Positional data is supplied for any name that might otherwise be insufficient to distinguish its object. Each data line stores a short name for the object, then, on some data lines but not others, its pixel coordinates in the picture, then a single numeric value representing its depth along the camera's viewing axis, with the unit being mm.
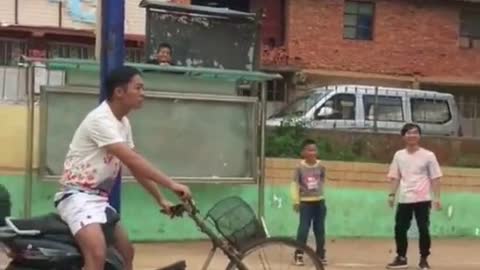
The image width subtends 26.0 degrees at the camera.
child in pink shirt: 11562
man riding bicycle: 6090
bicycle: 6812
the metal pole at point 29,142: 12695
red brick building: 31047
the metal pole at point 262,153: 13625
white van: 19359
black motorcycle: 6152
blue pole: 8094
